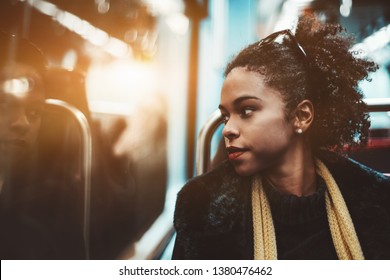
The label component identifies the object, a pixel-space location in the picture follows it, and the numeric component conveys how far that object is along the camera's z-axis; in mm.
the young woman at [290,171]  882
